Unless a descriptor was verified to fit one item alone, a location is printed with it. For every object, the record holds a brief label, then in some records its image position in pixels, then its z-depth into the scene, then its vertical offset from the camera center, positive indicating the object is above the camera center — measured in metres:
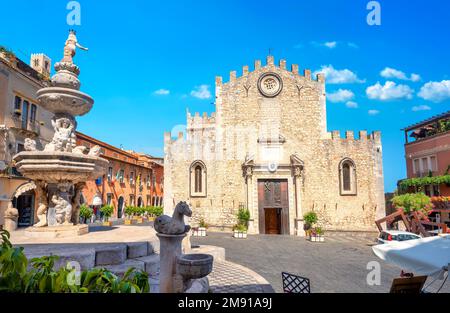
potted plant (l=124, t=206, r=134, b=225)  31.23 -2.65
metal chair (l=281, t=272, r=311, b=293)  5.80 -2.25
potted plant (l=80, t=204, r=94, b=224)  18.80 -1.67
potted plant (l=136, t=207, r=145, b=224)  28.25 -3.20
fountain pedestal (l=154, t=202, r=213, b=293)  3.82 -1.03
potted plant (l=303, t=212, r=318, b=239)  19.95 -2.56
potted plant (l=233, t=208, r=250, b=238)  18.97 -2.56
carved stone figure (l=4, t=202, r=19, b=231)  9.70 -1.04
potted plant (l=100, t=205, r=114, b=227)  24.80 -2.01
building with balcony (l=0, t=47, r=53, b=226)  17.45 +4.87
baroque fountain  6.86 +0.71
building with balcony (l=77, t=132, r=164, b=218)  30.75 +0.87
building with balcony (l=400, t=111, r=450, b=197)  25.23 +2.79
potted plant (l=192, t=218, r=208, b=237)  19.31 -3.16
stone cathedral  20.72 +1.93
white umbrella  4.96 -1.42
